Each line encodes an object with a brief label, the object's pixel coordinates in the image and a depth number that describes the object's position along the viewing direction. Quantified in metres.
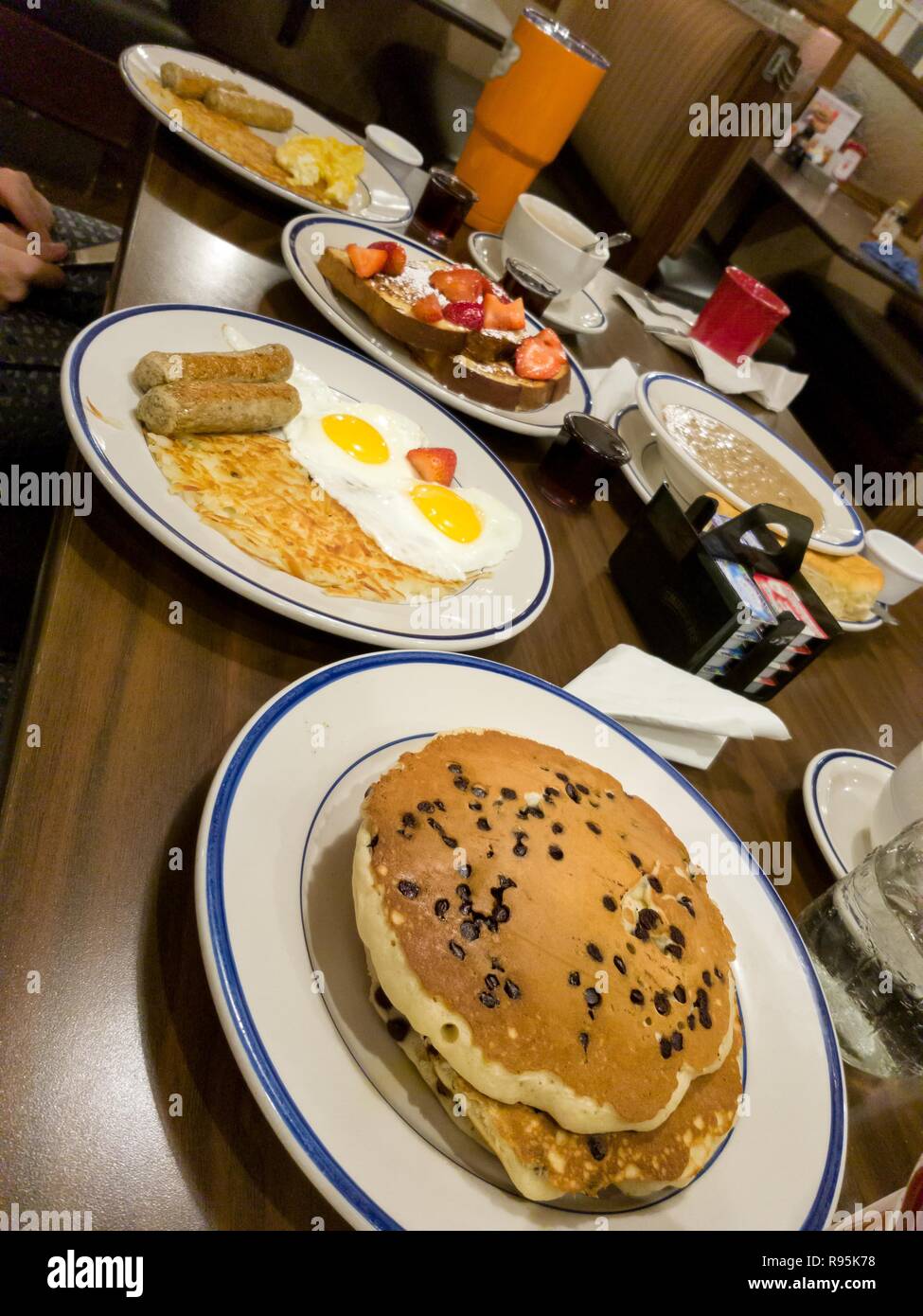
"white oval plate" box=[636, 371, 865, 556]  0.82
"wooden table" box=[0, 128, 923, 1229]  0.37
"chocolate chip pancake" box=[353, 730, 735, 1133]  0.41
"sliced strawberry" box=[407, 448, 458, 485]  0.69
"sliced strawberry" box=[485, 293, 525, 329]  0.82
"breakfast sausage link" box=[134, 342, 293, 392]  0.59
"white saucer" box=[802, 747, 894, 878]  0.65
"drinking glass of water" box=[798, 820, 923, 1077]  0.54
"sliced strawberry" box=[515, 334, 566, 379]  0.81
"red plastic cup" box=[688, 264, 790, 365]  1.06
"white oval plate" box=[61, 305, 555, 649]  0.55
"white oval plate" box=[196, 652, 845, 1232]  0.38
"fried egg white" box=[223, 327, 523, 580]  0.64
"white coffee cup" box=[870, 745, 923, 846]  0.61
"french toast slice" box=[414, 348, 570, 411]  0.78
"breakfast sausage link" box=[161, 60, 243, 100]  0.89
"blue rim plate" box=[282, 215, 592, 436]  0.76
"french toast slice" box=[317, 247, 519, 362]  0.76
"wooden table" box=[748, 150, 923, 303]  2.03
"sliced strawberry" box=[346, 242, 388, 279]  0.77
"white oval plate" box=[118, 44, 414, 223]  0.84
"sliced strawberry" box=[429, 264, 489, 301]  0.83
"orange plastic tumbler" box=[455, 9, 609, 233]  0.97
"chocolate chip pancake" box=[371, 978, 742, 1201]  0.40
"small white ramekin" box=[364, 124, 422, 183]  1.06
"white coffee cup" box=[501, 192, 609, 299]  0.93
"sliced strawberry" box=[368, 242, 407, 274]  0.78
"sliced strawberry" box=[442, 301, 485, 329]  0.79
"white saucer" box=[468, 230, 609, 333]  0.96
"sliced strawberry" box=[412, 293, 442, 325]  0.77
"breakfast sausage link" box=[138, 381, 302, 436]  0.58
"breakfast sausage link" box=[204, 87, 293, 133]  0.90
